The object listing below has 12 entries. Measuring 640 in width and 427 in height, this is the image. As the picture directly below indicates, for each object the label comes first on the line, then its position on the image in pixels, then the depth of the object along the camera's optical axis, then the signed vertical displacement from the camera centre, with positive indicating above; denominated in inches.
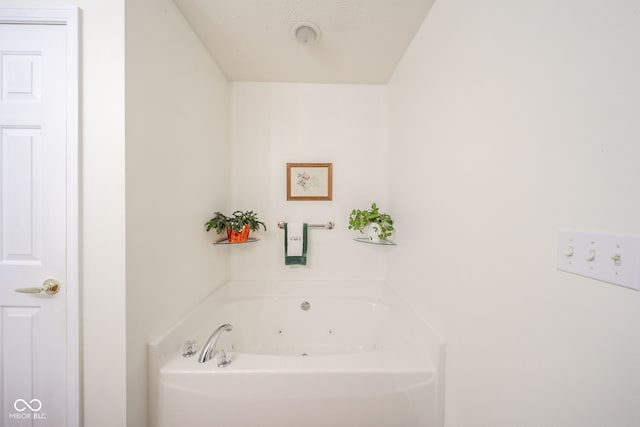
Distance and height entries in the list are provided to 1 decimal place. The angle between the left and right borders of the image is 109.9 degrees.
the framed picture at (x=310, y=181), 76.4 +10.6
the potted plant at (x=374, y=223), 68.0 -3.2
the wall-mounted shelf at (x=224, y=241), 65.8 -8.9
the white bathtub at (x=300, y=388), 39.6 -31.6
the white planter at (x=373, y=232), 68.4 -6.0
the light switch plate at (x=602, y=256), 17.2 -3.6
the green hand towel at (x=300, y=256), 74.6 -14.7
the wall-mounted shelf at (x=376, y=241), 67.8 -9.0
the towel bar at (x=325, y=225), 76.8 -4.4
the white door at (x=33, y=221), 35.9 -1.6
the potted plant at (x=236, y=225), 63.7 -3.9
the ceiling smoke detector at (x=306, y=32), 51.9 +42.9
